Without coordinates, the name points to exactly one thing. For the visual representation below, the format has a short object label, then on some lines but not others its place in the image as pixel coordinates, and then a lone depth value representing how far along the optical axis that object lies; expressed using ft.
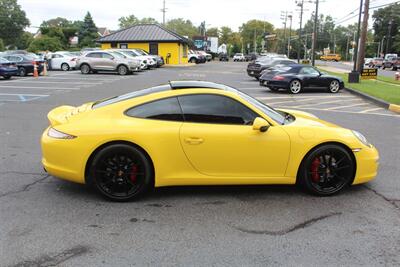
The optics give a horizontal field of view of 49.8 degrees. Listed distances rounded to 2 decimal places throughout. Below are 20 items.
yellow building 163.94
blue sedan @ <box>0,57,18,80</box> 76.95
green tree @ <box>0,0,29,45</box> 324.19
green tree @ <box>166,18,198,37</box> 518.78
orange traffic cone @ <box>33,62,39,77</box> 87.30
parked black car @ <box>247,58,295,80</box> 82.74
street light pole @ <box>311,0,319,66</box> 137.02
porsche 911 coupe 15.69
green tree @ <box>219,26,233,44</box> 500.74
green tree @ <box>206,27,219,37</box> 497.09
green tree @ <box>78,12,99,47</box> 286.46
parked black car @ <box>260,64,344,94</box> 61.31
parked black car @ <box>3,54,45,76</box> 86.79
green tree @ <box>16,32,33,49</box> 315.33
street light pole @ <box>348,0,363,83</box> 76.07
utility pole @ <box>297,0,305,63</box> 210.65
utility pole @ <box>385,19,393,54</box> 344.92
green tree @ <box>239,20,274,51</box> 497.05
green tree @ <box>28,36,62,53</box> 225.35
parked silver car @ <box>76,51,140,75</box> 98.89
